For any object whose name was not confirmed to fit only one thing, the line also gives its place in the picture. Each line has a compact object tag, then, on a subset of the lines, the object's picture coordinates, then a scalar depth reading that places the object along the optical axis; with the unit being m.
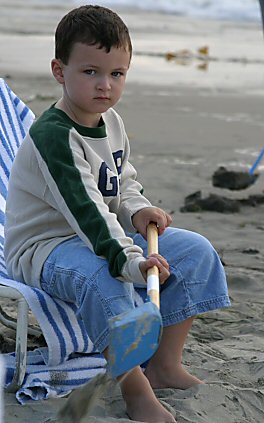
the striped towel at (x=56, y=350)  6.14
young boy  5.86
